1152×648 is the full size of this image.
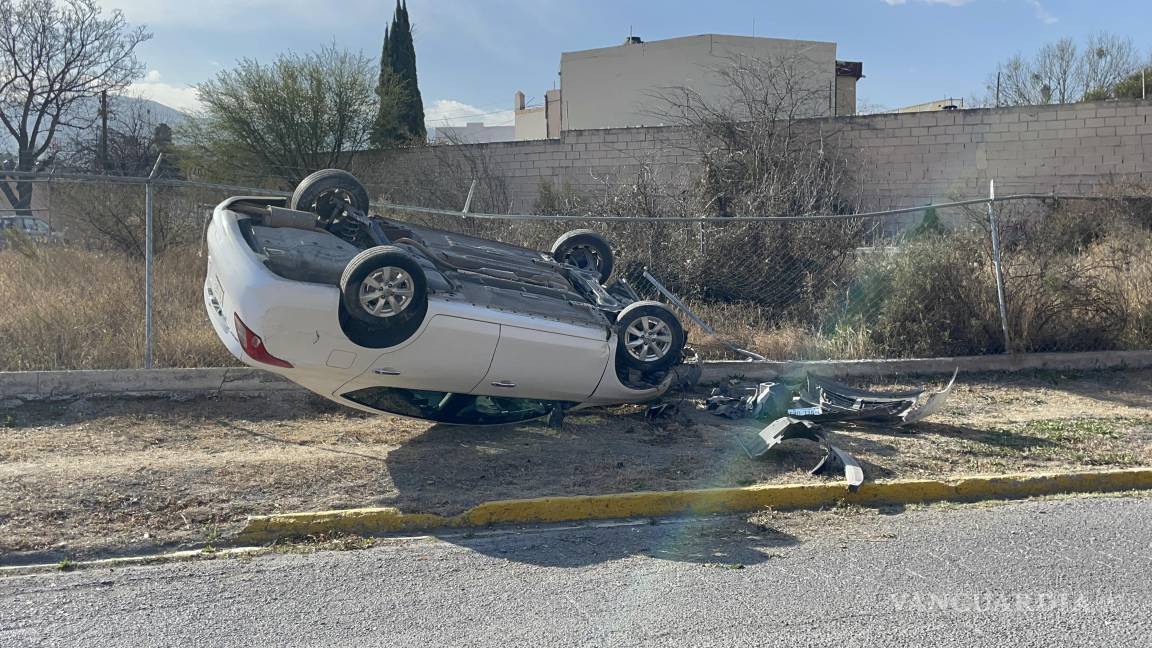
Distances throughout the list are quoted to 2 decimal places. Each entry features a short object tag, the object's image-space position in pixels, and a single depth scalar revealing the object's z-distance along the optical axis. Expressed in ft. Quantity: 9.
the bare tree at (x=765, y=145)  39.81
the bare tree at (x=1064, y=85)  139.03
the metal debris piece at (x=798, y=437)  20.30
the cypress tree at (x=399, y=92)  78.33
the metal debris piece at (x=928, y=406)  24.02
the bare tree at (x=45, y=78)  82.69
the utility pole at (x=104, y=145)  71.56
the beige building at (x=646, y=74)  109.50
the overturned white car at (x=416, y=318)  18.66
